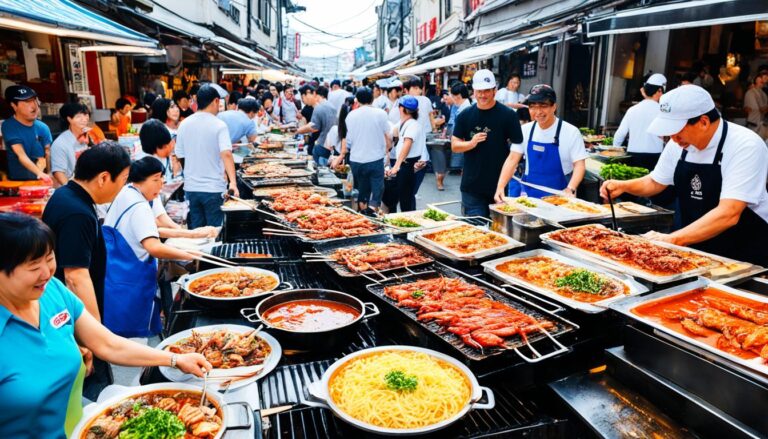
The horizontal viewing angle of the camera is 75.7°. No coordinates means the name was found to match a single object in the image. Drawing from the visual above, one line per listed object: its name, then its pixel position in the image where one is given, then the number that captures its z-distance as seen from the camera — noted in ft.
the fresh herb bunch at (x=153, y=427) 6.95
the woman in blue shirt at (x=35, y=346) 6.97
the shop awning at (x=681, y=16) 17.48
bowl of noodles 7.46
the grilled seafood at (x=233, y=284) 11.67
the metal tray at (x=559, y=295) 9.95
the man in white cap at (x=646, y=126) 28.53
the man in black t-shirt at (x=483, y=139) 21.62
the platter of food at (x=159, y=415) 7.00
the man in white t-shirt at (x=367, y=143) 29.68
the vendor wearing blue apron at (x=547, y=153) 19.56
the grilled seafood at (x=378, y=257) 12.76
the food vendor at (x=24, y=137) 24.53
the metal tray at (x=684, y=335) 7.50
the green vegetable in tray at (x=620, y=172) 24.77
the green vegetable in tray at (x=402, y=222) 16.96
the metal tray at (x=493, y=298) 8.69
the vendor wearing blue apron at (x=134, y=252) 13.83
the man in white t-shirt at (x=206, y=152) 23.24
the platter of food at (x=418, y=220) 16.84
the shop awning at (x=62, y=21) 16.40
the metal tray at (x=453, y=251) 13.17
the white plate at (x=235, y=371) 8.54
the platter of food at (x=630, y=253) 11.37
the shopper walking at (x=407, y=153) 30.71
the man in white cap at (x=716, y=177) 12.46
